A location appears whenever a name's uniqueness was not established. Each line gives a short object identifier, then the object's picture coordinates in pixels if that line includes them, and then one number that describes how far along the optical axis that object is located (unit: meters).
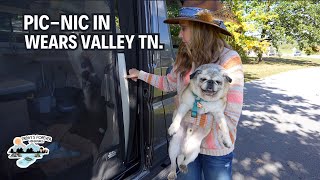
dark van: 1.41
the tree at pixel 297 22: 23.75
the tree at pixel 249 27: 11.78
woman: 1.89
